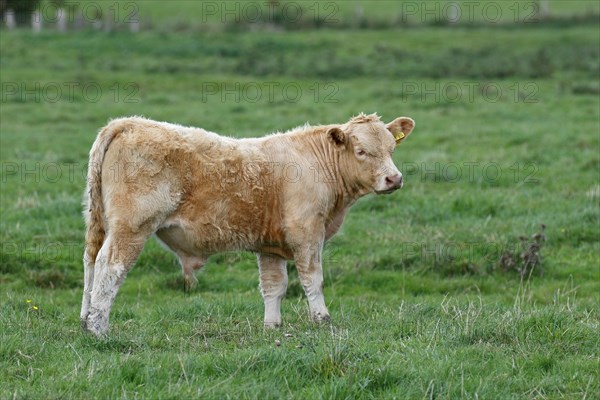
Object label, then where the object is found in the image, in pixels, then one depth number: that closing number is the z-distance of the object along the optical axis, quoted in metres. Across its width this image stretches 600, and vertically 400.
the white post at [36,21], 40.01
